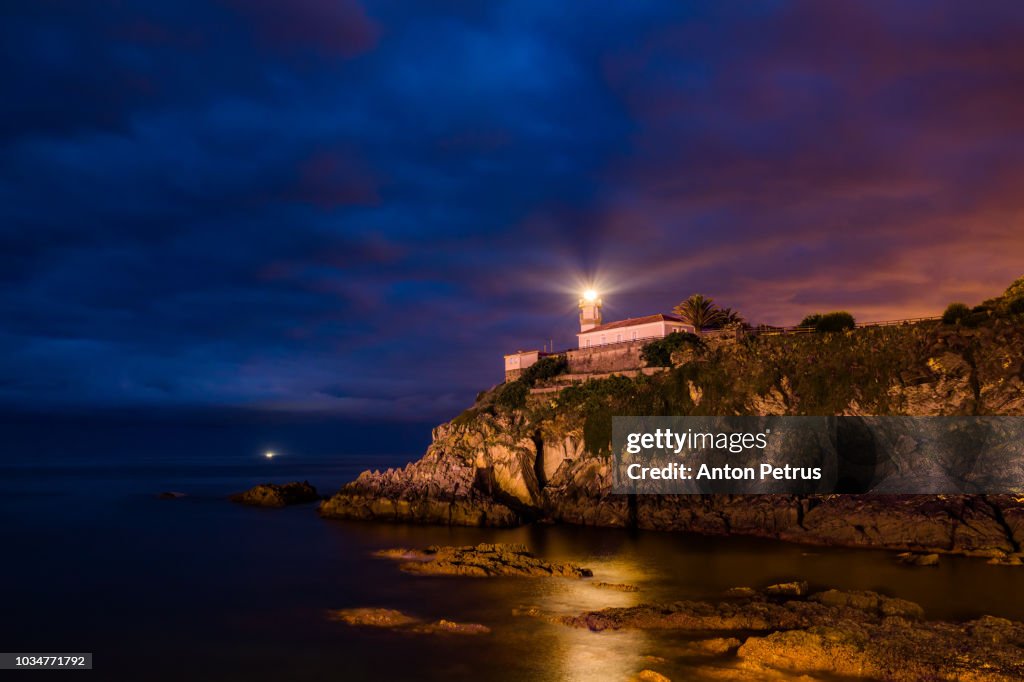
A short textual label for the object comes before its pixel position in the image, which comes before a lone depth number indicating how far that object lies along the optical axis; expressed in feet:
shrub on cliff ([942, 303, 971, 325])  156.27
